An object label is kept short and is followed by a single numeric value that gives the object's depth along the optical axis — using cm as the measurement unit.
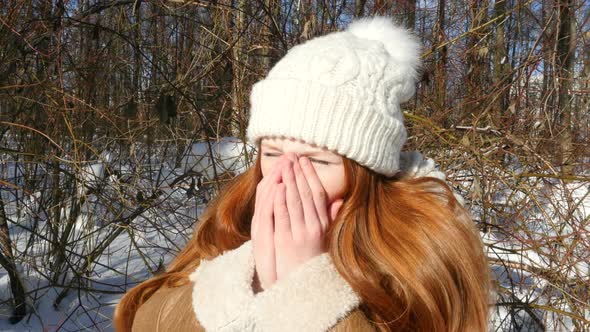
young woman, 120
